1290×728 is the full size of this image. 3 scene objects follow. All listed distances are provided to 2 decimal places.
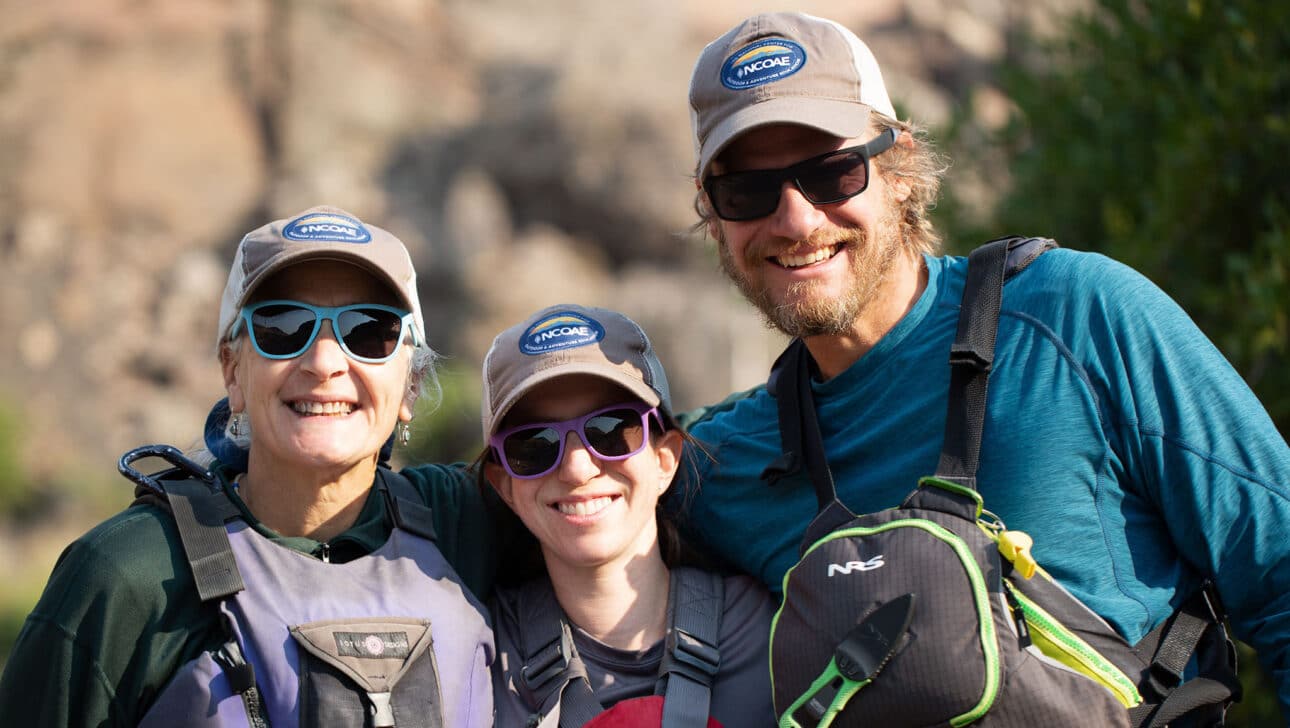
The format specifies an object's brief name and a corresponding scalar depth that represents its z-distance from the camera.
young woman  3.12
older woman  2.79
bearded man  2.88
